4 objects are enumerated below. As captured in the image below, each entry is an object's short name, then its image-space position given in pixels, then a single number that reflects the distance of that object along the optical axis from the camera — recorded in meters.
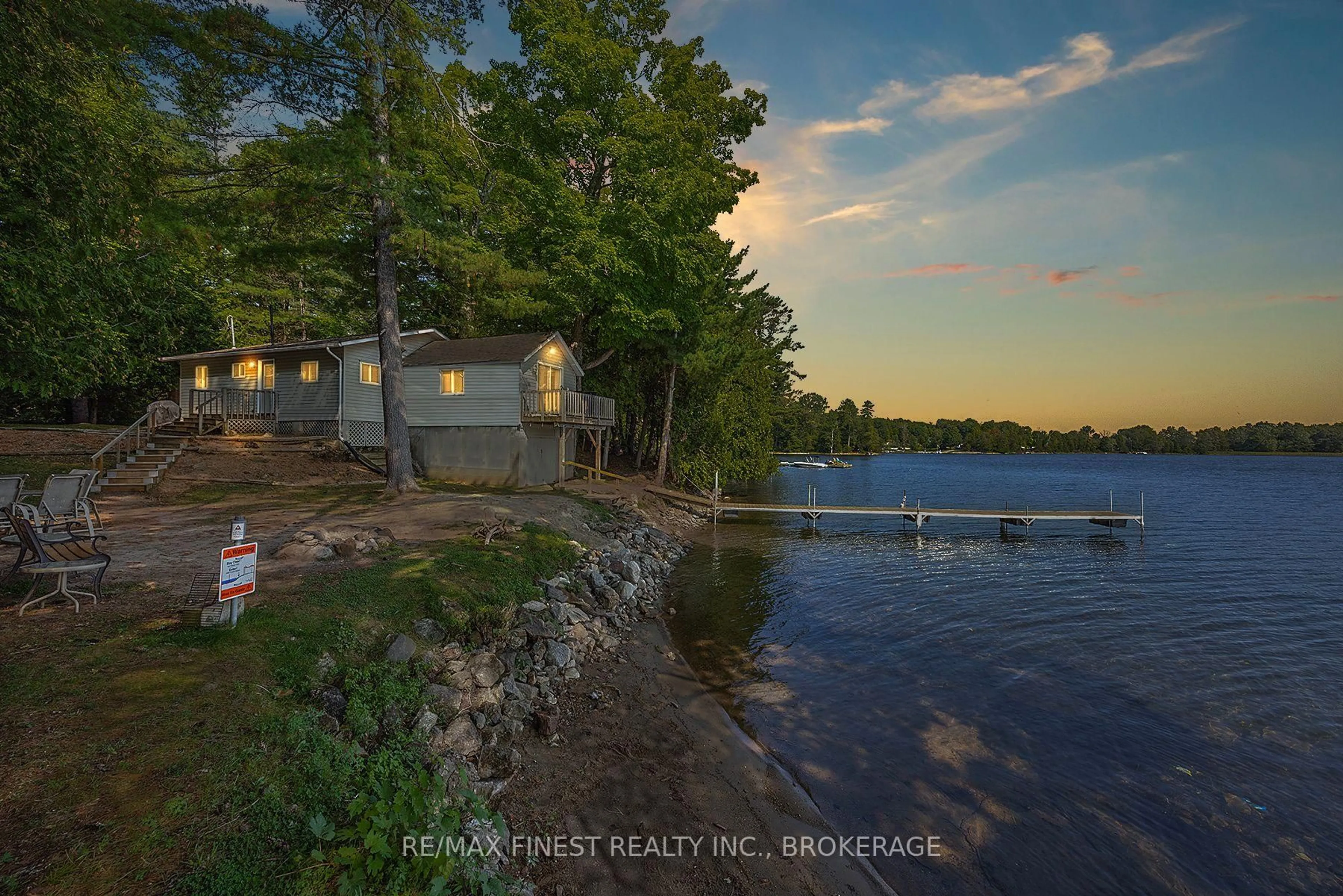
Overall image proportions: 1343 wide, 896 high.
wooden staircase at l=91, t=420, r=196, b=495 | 16.70
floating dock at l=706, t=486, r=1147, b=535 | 30.62
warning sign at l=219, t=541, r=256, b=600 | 6.15
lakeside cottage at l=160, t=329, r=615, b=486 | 24.36
